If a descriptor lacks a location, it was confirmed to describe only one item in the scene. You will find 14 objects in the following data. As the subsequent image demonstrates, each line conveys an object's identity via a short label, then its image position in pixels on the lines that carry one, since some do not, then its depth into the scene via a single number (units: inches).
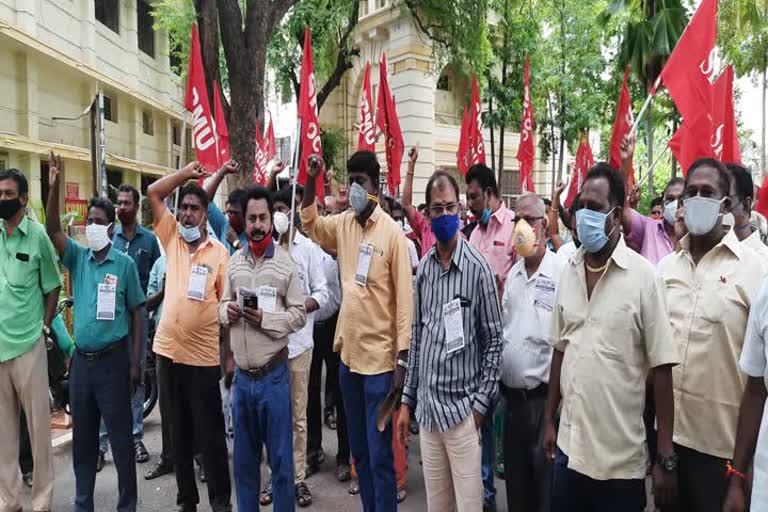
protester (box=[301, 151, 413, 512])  144.7
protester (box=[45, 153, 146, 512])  159.8
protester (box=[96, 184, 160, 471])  213.0
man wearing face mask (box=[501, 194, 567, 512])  138.5
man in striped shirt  123.5
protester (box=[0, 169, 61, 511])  162.6
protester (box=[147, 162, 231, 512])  165.3
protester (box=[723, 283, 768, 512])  81.7
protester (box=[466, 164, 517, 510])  188.2
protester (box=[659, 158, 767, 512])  102.5
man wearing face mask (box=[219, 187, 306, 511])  145.6
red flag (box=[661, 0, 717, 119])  187.6
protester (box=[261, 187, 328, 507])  183.2
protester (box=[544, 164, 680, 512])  101.5
